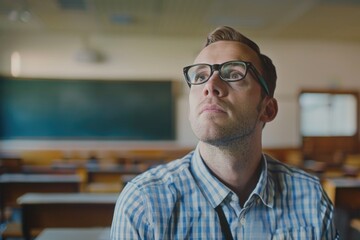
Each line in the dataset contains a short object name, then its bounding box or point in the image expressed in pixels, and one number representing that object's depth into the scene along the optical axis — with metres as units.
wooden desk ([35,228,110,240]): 1.62
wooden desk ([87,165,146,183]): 3.59
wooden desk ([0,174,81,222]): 2.72
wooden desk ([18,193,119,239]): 2.11
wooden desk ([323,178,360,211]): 2.71
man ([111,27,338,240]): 0.90
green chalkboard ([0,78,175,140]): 6.57
